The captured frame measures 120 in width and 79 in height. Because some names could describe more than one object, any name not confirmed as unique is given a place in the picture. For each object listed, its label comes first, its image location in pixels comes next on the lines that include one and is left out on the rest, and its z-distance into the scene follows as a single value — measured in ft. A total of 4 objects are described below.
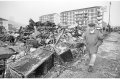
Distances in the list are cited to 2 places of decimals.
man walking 11.14
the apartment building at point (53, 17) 232.32
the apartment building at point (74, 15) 185.98
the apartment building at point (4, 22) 120.89
